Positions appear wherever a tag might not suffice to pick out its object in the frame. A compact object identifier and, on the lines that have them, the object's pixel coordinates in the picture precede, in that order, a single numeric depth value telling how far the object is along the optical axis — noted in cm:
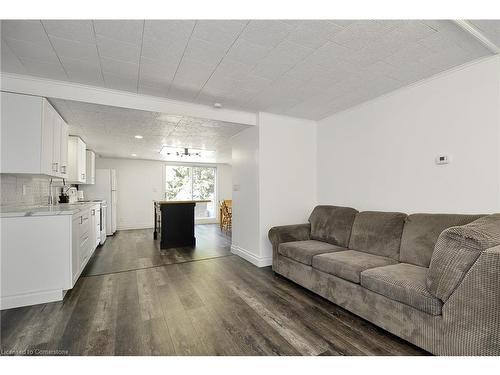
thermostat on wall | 236
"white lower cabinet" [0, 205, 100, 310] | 222
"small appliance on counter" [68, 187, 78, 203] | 443
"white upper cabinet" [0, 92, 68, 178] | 239
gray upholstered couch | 139
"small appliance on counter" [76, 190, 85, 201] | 502
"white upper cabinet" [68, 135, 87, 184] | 421
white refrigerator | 571
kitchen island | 480
